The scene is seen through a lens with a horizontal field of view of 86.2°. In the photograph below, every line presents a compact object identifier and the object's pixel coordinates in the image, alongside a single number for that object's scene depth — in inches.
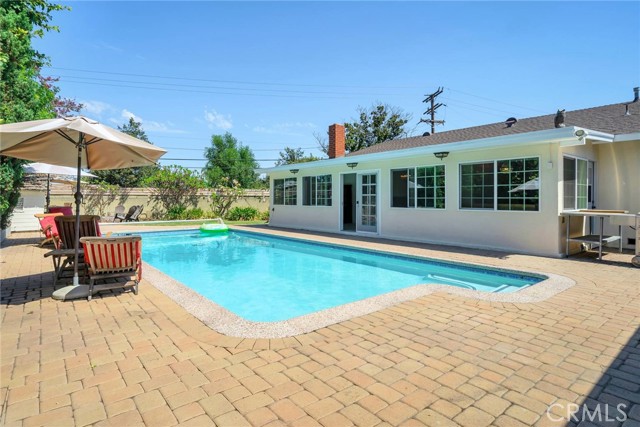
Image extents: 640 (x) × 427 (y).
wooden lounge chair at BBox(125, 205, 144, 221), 715.4
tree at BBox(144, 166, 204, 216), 787.4
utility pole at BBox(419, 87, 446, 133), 1084.9
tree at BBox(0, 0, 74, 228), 309.0
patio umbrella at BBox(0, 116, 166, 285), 167.2
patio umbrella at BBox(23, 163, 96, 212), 388.5
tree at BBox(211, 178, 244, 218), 838.5
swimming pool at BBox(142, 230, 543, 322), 238.1
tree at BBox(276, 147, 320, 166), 1712.6
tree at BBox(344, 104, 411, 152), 1337.4
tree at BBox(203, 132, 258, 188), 1697.8
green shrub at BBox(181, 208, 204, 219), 797.2
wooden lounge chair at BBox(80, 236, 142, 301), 181.3
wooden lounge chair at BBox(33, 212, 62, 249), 335.6
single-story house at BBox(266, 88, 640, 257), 316.5
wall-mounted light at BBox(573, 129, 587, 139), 277.7
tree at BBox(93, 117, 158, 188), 1322.6
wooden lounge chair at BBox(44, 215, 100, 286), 213.8
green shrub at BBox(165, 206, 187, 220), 792.9
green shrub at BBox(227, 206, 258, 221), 833.2
